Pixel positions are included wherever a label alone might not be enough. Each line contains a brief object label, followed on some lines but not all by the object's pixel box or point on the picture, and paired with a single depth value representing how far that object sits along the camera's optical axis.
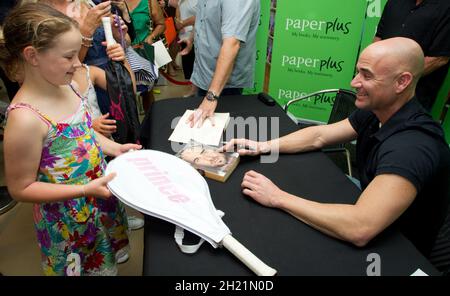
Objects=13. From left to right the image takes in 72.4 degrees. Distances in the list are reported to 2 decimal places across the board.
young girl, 1.03
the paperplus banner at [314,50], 3.04
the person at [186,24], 3.51
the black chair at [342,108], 2.06
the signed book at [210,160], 1.31
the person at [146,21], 2.96
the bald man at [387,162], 1.06
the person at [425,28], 2.22
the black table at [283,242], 0.95
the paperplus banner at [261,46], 3.28
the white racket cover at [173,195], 0.97
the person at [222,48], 1.88
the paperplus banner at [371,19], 2.86
